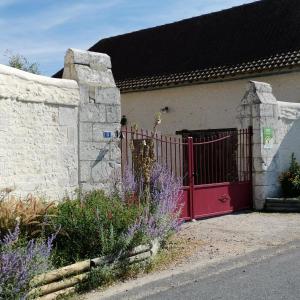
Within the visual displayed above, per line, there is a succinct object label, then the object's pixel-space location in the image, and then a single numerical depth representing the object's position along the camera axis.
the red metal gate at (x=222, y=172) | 11.55
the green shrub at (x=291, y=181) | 12.99
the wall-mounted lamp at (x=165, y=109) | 18.81
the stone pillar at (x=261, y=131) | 12.60
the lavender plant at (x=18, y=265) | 5.01
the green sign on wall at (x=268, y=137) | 12.71
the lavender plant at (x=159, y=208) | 7.18
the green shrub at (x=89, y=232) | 6.55
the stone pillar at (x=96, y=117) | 8.75
